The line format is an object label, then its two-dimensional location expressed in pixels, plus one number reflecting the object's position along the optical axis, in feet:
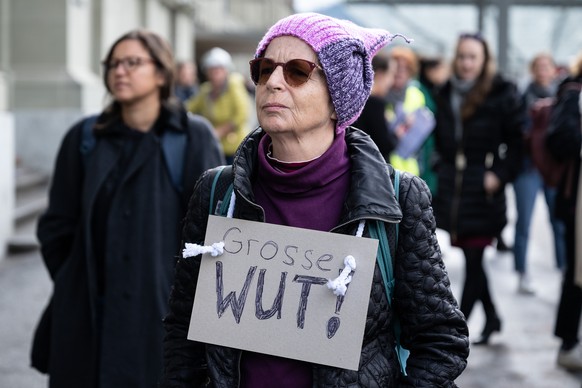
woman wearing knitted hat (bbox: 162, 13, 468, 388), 16.15
